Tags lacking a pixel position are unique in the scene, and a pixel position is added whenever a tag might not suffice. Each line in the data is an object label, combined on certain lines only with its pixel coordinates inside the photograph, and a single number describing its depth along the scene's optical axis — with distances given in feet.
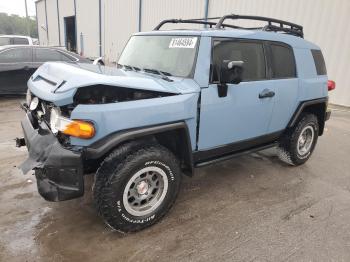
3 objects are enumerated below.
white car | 42.12
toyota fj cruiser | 8.50
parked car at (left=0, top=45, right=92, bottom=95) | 26.86
